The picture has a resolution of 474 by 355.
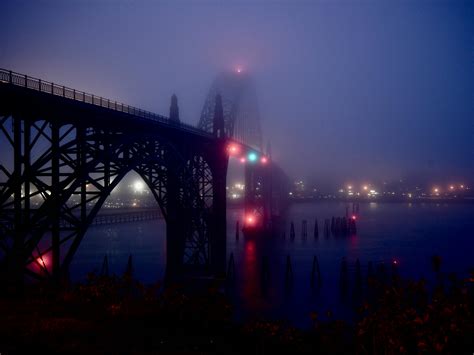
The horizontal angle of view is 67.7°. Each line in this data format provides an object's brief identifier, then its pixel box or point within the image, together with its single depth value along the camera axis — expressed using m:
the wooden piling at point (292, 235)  66.99
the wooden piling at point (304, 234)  69.31
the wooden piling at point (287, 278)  34.94
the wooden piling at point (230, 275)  36.00
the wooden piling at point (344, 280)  33.75
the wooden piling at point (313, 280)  36.12
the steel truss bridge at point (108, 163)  12.77
